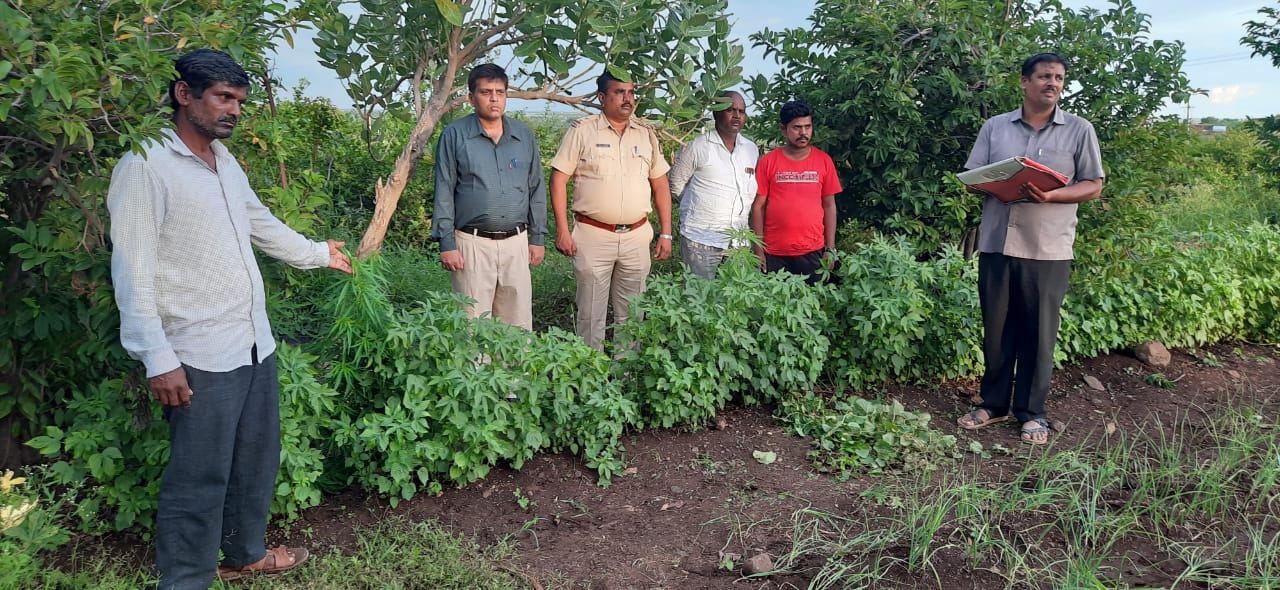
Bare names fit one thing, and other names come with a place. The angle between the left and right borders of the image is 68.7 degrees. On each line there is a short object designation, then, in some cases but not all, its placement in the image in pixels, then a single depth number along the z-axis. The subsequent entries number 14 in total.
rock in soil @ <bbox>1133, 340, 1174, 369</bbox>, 6.31
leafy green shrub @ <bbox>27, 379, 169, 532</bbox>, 3.29
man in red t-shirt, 5.57
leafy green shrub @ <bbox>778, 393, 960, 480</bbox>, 4.31
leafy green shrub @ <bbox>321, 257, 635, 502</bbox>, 3.69
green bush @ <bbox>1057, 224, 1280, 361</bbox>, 6.03
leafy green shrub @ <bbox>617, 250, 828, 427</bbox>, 4.41
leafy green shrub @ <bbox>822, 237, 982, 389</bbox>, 5.07
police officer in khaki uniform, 5.16
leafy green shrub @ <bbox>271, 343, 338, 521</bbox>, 3.45
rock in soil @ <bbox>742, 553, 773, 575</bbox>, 3.32
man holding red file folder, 4.62
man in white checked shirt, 2.71
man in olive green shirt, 4.67
